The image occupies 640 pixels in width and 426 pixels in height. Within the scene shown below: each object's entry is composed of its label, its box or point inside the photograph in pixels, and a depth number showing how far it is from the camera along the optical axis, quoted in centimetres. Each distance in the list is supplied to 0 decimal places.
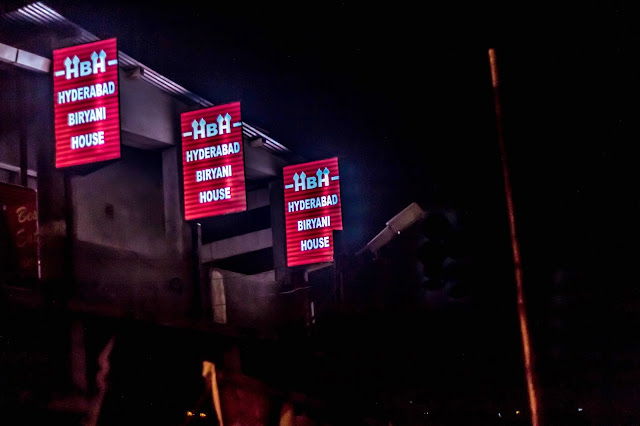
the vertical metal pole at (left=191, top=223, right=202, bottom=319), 2067
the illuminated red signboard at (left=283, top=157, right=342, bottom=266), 2366
